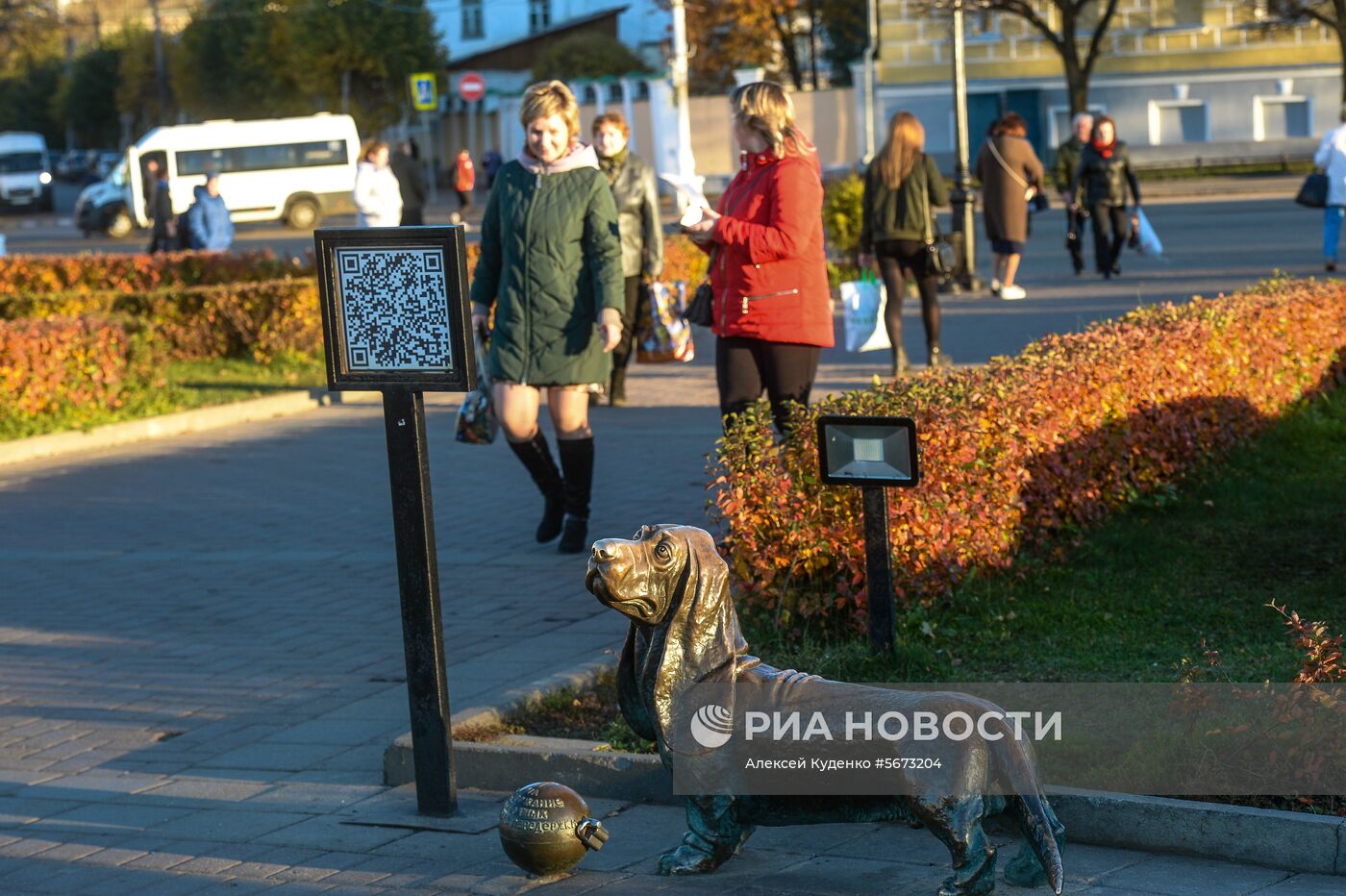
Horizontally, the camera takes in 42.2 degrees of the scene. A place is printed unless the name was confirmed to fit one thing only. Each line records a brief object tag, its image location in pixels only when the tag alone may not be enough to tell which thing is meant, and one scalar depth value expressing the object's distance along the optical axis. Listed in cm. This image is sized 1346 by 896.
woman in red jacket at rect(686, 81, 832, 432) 677
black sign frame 452
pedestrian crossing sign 3969
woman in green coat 735
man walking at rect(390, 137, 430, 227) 2177
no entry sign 4125
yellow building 4300
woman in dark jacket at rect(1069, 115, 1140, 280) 1812
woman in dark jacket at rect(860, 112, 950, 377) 1208
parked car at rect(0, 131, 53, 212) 6012
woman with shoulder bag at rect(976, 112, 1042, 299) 1577
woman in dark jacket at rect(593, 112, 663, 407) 1068
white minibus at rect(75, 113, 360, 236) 4247
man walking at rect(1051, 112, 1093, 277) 1856
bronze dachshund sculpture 371
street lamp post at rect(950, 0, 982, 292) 1811
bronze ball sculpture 410
